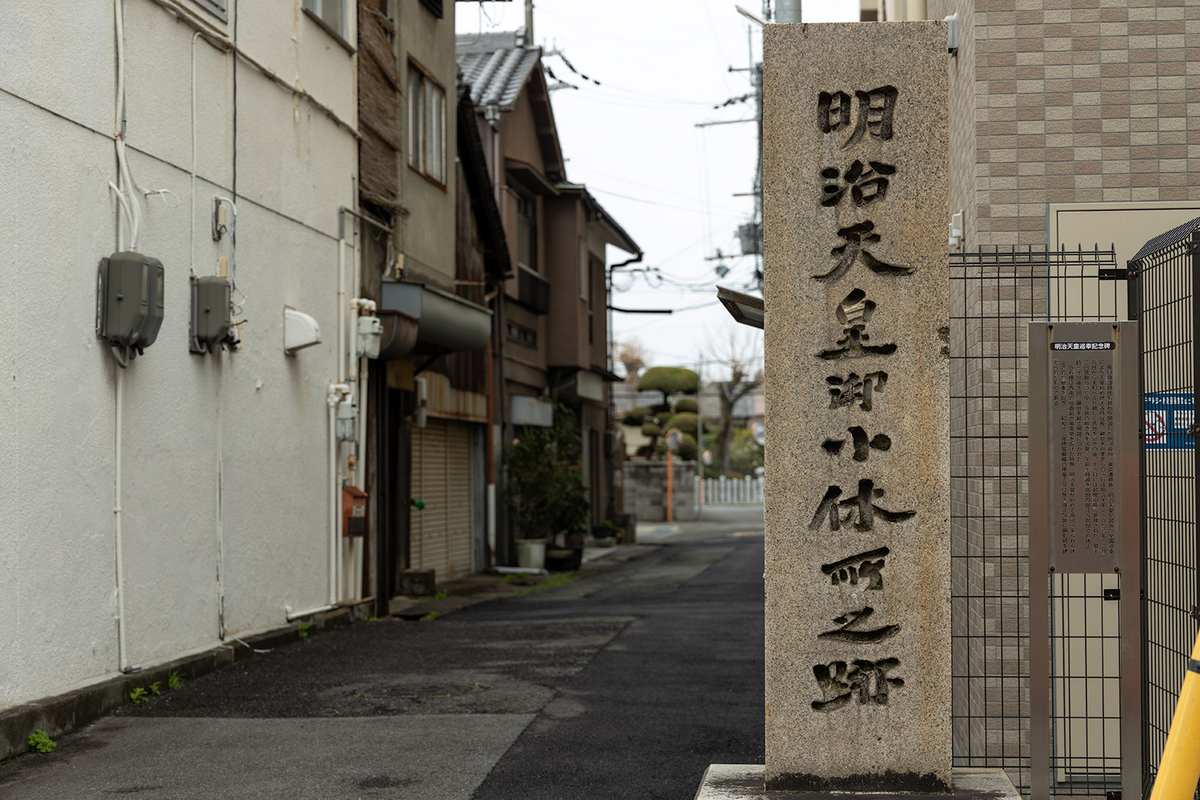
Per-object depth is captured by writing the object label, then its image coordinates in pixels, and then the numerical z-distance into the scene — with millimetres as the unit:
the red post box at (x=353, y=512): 12906
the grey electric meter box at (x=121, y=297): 8047
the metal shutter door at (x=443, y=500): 17531
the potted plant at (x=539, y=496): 20922
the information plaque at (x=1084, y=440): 5109
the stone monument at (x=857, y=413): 5160
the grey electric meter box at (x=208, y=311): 9520
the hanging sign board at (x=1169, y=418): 5832
